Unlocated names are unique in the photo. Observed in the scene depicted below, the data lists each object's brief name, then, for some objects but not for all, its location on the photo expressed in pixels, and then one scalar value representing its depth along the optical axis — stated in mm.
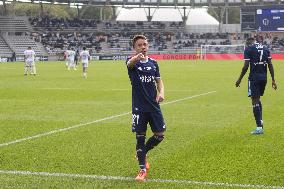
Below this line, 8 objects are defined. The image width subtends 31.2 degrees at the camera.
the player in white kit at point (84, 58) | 35175
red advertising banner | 76875
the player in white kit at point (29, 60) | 37656
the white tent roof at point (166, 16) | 102062
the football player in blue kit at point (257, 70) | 11609
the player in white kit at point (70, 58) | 46344
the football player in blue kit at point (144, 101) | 7395
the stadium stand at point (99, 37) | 80875
